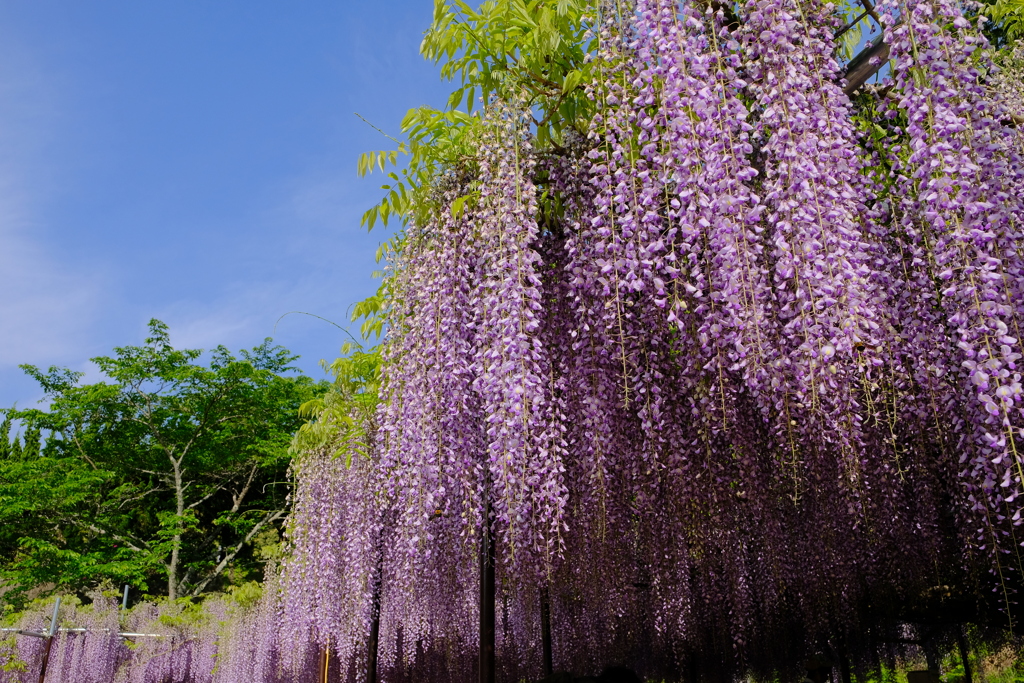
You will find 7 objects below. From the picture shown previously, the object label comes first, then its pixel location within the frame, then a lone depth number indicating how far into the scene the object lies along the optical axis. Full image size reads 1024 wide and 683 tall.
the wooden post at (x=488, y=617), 4.20
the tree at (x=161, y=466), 17.25
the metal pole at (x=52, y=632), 8.98
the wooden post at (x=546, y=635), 6.24
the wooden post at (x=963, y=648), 6.85
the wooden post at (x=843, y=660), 7.24
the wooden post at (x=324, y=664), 8.55
